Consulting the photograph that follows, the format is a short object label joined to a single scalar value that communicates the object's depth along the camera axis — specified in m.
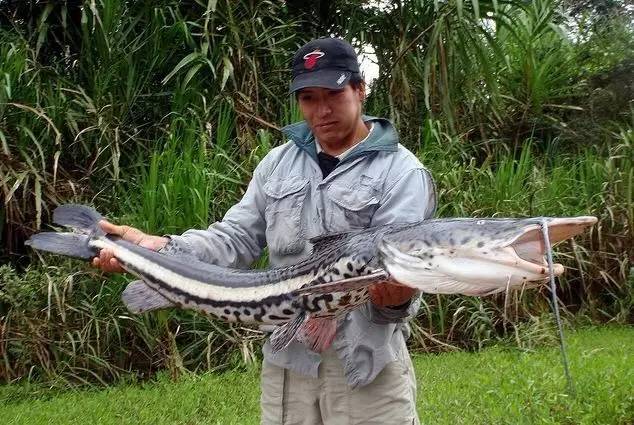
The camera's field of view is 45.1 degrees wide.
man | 2.48
